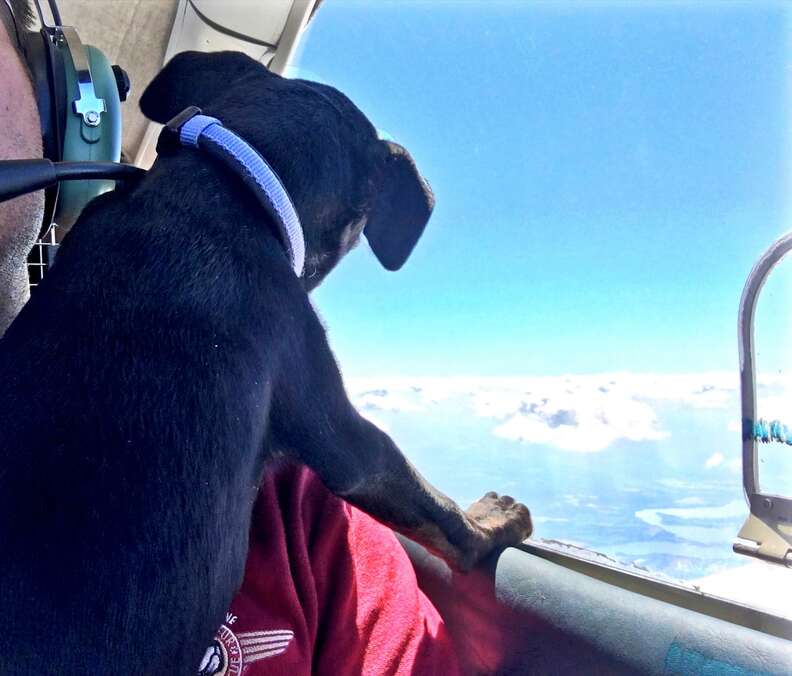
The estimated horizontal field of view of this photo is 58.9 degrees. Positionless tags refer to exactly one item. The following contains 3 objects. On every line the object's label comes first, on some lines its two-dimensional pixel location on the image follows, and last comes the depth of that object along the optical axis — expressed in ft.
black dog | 0.70
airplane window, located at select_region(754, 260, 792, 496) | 1.00
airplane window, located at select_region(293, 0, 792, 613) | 1.11
